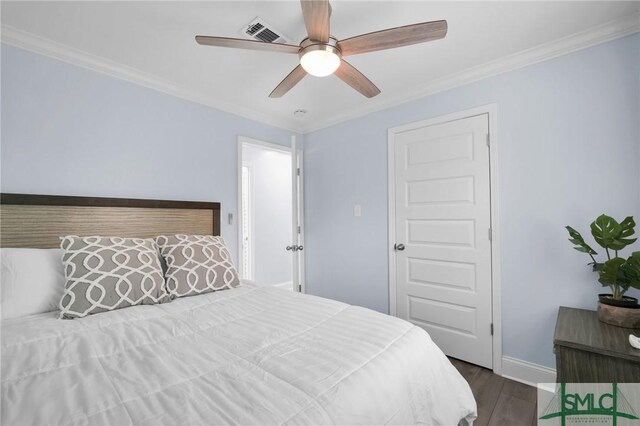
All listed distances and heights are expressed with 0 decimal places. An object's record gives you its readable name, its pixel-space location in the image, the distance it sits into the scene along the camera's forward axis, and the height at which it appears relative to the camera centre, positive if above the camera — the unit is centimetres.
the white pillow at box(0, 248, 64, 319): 143 -34
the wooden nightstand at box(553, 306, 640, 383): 130 -67
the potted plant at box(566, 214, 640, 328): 150 -32
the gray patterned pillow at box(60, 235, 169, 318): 145 -33
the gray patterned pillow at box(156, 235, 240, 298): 181 -33
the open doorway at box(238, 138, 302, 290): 450 -1
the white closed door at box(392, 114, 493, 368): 229 -17
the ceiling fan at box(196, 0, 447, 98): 129 +89
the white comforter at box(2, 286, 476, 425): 78 -52
